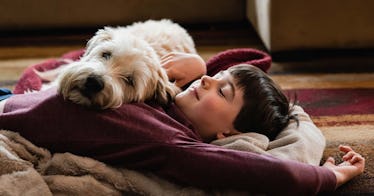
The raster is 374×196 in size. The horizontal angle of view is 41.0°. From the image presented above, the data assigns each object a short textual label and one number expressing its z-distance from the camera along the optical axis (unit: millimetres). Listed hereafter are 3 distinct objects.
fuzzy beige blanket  1094
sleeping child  1154
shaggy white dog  1195
